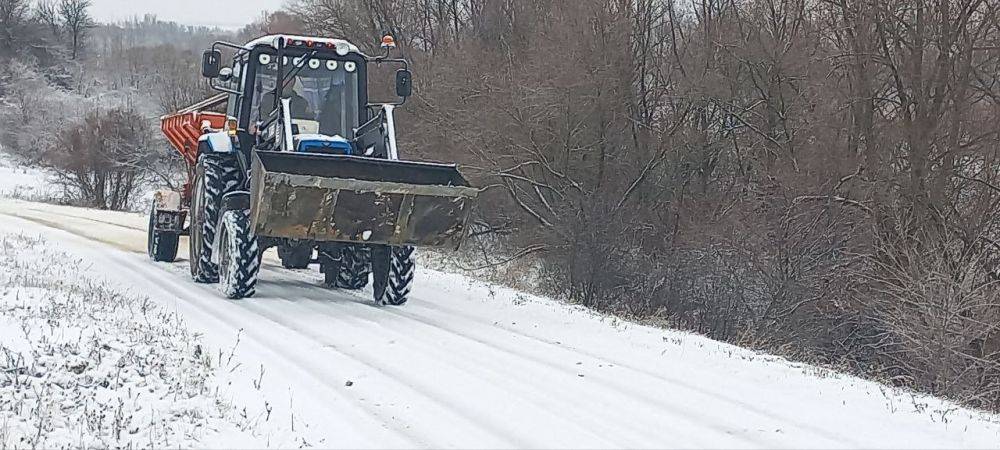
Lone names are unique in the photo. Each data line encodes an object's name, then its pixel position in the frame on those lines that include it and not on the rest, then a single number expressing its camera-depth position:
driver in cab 11.62
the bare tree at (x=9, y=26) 75.50
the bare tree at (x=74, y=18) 87.31
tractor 10.04
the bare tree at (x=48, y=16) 84.12
